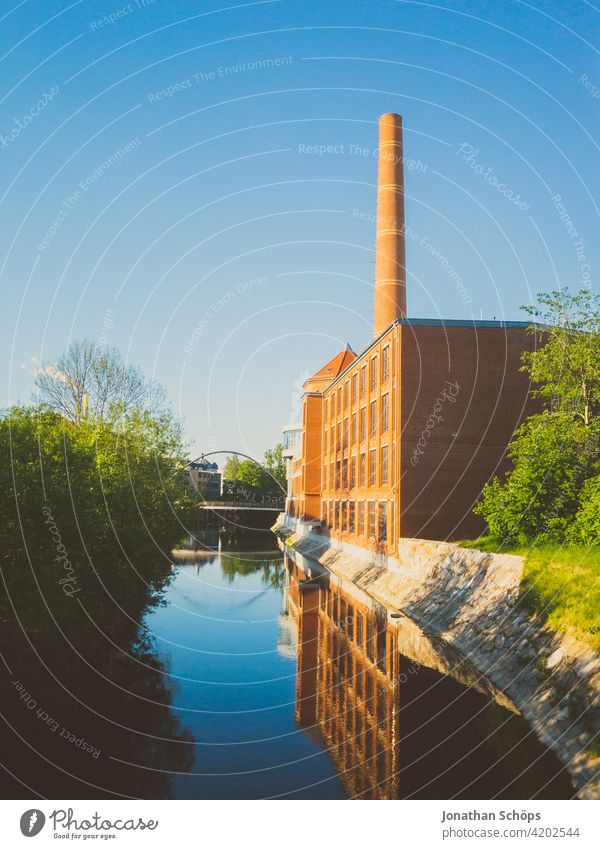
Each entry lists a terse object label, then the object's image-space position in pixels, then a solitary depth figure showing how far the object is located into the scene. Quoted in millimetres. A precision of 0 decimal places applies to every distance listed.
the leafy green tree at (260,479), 121062
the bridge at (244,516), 113319
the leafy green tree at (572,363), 29188
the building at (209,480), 128200
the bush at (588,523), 19906
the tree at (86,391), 36188
